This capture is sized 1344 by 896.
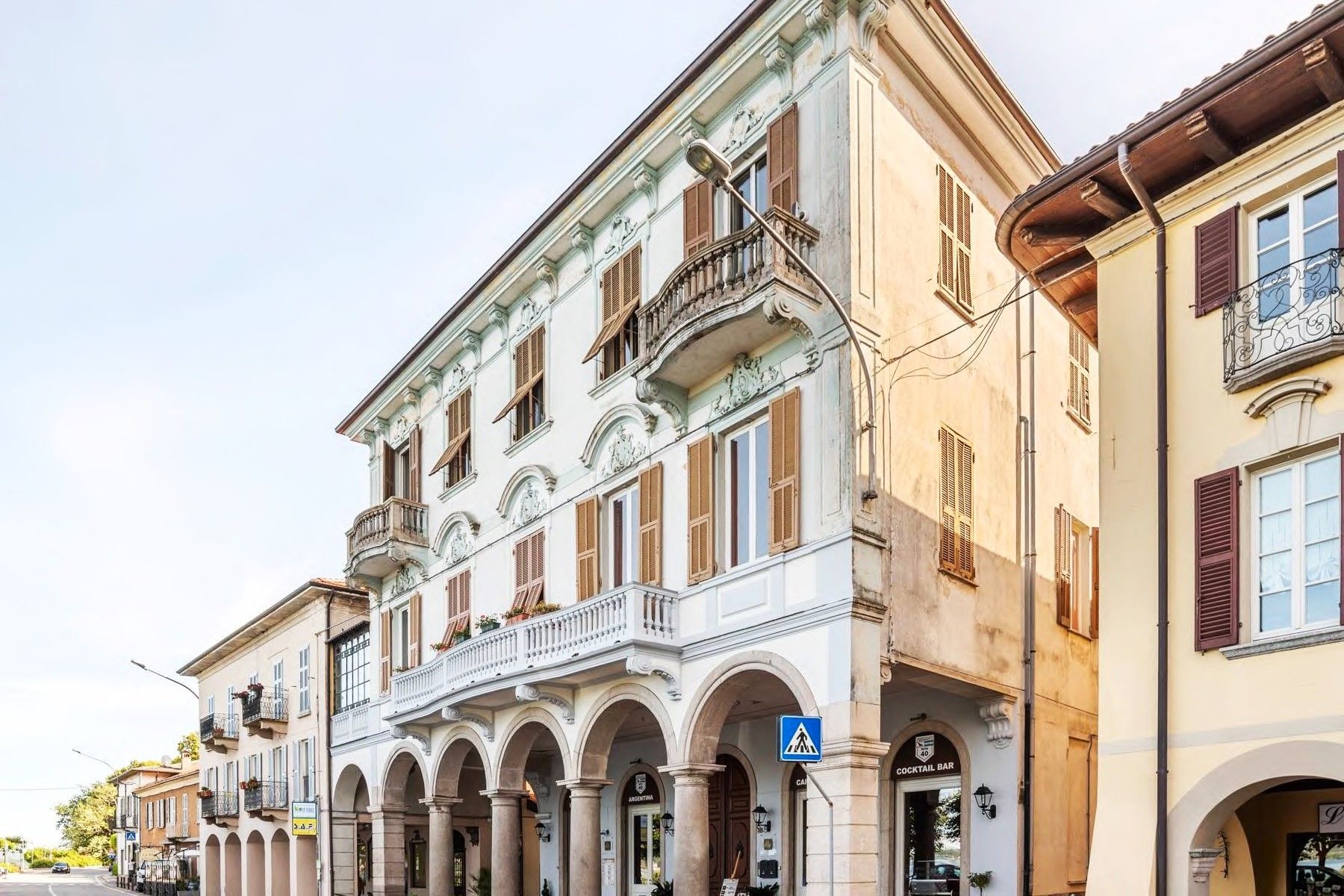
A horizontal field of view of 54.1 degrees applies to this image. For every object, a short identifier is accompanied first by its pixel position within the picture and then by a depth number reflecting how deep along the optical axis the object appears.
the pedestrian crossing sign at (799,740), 13.52
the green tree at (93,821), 121.88
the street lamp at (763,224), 12.61
